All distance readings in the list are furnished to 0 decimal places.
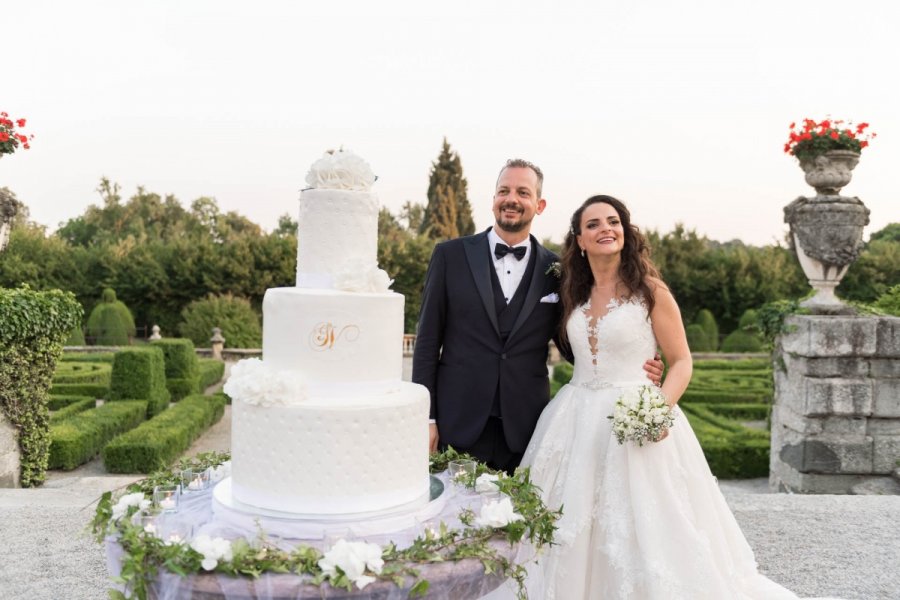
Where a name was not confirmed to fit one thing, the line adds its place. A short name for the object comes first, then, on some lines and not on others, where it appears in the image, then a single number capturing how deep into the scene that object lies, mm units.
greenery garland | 2029
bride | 3248
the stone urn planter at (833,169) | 7289
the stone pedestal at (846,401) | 7043
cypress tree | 35500
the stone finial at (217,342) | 20359
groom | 3602
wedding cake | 2494
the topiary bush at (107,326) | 22234
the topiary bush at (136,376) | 11586
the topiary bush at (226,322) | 22055
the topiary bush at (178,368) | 13695
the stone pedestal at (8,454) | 7691
